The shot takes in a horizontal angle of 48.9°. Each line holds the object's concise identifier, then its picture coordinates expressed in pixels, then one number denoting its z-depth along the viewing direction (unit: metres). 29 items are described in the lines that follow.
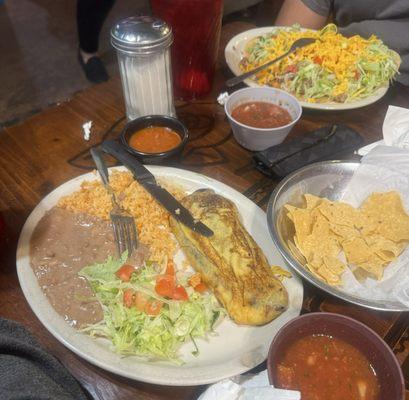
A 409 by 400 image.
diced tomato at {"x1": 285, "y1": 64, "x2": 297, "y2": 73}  0.73
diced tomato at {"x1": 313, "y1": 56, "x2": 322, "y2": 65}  0.73
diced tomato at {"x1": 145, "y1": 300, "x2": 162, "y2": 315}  0.43
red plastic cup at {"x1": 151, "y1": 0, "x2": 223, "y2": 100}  0.61
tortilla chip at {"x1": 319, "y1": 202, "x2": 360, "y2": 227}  0.49
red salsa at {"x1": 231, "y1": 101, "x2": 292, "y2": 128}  0.60
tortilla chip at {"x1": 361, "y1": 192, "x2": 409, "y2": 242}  0.48
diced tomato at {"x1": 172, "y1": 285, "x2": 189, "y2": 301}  0.44
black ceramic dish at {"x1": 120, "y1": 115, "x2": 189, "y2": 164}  0.54
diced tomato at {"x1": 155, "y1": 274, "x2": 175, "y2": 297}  0.44
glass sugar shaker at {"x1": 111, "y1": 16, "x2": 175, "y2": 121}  0.55
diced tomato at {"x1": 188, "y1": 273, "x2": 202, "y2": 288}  0.45
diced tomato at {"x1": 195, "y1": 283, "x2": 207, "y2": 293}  0.45
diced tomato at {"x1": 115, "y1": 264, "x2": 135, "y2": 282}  0.44
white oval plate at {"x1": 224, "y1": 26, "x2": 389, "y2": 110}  0.66
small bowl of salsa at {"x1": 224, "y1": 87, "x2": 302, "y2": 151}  0.58
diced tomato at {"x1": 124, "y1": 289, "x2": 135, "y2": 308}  0.43
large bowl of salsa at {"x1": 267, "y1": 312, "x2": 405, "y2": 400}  0.35
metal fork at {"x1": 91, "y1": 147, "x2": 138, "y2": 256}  0.47
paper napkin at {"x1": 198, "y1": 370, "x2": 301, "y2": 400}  0.33
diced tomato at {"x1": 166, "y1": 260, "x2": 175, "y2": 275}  0.46
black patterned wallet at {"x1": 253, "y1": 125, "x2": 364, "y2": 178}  0.55
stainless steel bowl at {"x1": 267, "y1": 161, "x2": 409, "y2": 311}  0.41
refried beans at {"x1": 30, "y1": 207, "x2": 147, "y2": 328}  0.42
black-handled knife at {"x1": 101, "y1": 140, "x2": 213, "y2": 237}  0.47
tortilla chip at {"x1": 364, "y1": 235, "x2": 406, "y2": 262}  0.47
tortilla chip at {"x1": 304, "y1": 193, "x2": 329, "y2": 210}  0.50
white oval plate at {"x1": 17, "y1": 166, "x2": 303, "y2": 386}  0.37
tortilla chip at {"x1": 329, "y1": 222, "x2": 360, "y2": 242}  0.48
